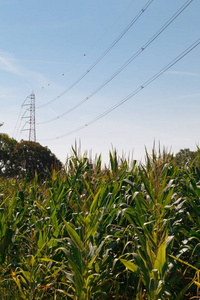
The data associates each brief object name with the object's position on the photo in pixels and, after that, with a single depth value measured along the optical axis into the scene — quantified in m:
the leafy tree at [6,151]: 49.11
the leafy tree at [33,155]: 47.81
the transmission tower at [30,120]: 68.25
